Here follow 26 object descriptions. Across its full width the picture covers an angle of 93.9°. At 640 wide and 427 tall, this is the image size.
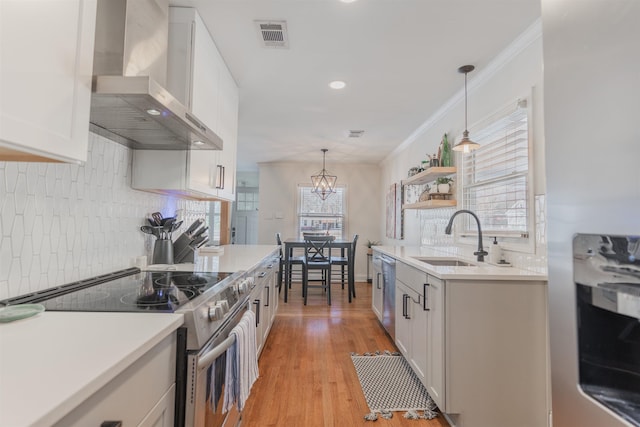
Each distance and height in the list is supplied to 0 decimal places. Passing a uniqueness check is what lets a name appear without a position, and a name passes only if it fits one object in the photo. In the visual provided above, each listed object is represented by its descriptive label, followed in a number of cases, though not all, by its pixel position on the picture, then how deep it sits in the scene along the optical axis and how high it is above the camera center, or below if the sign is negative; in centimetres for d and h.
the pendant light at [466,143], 224 +65
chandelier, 548 +83
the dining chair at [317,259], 432 -50
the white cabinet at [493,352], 160 -66
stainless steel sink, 258 -28
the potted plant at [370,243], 596 -31
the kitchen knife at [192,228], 215 -3
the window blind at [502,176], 199 +42
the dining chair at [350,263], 438 -55
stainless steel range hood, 110 +51
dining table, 438 -49
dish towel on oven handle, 125 -64
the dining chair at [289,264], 440 -58
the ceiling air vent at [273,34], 190 +128
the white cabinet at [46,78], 70 +38
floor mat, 192 -113
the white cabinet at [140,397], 57 -39
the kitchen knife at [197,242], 203 -12
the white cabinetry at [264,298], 211 -58
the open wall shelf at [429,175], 285 +56
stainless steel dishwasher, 273 -64
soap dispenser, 211 -16
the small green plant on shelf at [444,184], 296 +46
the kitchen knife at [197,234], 206 -7
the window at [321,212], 615 +30
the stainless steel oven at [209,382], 93 -54
